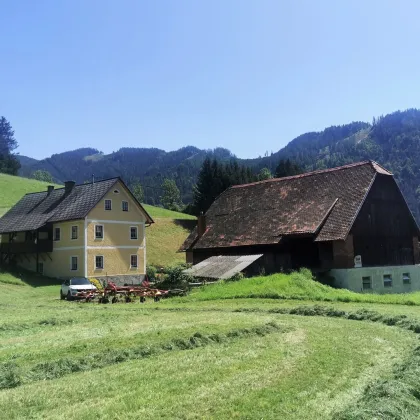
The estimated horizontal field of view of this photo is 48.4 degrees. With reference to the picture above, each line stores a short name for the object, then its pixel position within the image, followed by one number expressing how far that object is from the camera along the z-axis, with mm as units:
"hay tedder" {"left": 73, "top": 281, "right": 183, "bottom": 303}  27891
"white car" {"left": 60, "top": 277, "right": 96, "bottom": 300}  31109
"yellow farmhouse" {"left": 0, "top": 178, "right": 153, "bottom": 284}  44438
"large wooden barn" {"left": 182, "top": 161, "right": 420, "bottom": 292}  32750
